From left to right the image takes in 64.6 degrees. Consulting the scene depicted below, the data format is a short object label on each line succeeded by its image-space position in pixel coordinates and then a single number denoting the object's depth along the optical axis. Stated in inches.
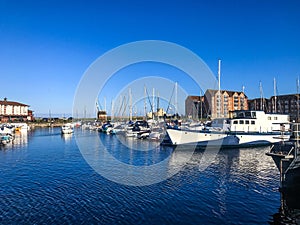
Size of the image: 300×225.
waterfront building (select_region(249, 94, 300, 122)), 4405.5
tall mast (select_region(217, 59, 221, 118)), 1779.8
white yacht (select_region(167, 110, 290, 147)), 1540.4
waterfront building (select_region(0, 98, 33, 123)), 4665.4
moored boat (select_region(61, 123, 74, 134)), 2901.1
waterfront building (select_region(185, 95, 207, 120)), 4968.0
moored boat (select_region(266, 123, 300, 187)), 573.8
